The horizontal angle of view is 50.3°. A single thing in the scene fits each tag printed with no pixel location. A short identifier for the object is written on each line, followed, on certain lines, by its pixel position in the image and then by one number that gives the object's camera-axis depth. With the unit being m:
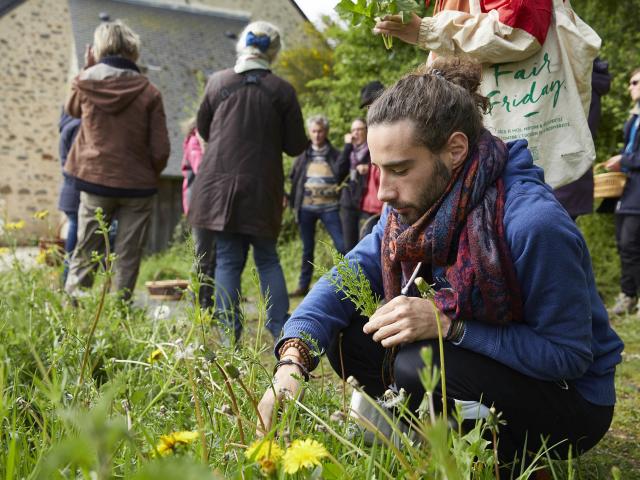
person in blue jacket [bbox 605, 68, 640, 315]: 5.15
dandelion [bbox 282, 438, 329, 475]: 1.04
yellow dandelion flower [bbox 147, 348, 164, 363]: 2.06
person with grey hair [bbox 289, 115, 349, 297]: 7.29
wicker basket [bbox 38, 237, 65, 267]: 3.98
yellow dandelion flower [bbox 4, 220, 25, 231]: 3.13
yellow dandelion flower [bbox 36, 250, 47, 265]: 3.94
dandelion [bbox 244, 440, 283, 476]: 1.02
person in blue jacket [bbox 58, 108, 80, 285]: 5.66
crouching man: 1.77
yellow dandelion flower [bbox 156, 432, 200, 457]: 1.10
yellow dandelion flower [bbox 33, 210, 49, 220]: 4.26
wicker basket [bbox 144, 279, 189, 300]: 6.01
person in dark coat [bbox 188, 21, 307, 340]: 3.99
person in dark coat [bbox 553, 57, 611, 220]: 3.50
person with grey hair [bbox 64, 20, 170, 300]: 4.38
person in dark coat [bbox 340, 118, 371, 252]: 7.17
